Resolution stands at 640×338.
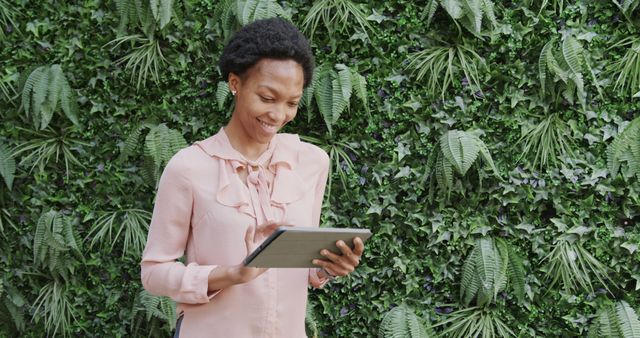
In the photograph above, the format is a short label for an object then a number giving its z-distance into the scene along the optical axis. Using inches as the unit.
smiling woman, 70.6
